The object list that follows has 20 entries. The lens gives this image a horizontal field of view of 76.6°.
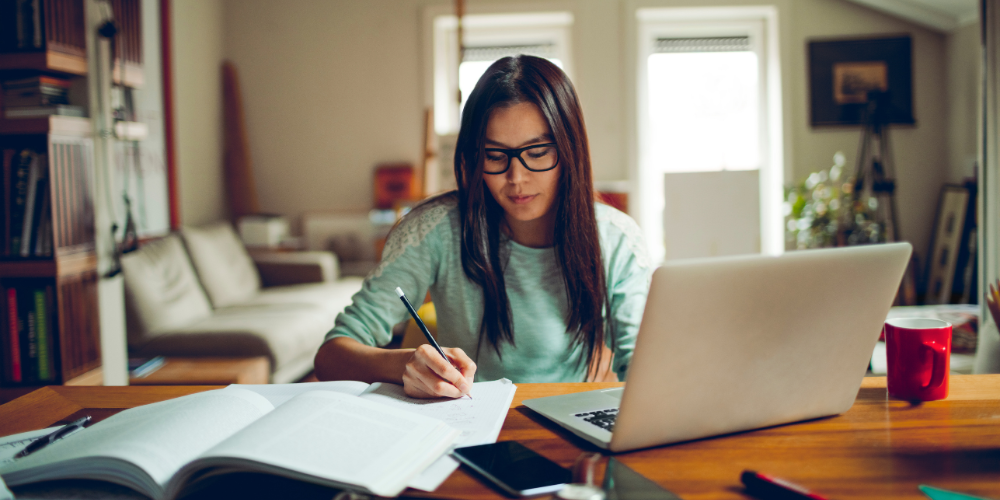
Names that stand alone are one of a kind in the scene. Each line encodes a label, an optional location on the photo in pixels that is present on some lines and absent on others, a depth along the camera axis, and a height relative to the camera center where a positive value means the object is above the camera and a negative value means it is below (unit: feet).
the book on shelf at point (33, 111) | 7.86 +1.49
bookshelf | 7.70 +0.09
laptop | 2.12 -0.50
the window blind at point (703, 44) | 15.48 +3.97
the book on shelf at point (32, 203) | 7.79 +0.34
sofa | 8.98 -1.33
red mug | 2.87 -0.74
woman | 3.93 -0.28
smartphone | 2.01 -0.86
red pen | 1.85 -0.85
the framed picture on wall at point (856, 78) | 14.43 +2.83
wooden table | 2.04 -0.91
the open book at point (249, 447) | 1.95 -0.75
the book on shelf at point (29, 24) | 7.61 +2.50
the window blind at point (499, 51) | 15.85 +4.08
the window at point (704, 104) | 15.30 +2.52
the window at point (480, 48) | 15.60 +4.16
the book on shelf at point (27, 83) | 7.84 +1.83
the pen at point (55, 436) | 2.39 -0.82
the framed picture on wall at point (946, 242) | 13.05 -0.93
